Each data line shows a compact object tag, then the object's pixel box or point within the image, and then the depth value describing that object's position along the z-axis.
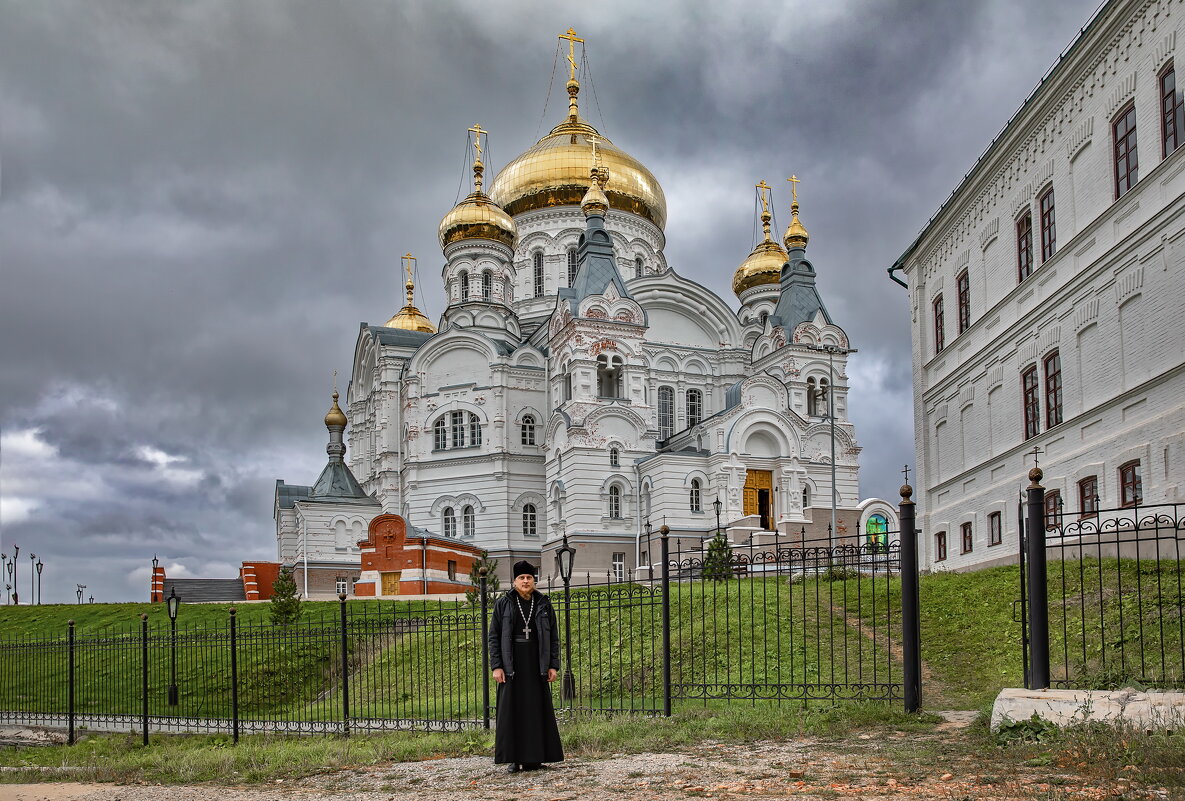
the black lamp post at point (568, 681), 11.67
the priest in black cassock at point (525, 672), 8.12
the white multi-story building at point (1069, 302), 15.24
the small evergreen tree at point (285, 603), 23.11
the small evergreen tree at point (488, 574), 24.90
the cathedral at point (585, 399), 36.44
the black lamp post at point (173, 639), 14.45
